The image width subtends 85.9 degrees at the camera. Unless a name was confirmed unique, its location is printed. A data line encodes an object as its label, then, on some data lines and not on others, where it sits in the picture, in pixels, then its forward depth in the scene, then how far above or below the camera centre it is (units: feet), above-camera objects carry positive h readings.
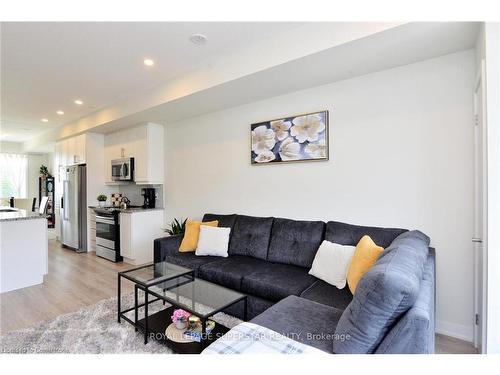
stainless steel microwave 15.65 +0.98
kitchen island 10.63 -2.68
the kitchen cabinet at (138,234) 13.99 -2.62
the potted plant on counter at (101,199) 17.10 -0.84
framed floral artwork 9.50 +1.77
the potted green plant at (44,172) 26.17 +1.36
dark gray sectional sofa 3.90 -2.23
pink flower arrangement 6.61 -3.22
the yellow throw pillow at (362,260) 6.49 -1.83
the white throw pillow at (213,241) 10.25 -2.16
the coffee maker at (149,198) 15.78 -0.72
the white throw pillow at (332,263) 7.34 -2.21
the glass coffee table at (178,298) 6.15 -2.89
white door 5.53 -0.70
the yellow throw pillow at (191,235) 10.75 -2.03
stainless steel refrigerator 16.97 -1.46
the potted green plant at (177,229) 13.11 -2.12
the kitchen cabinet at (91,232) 16.84 -2.89
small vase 6.63 -3.42
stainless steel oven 14.65 -2.78
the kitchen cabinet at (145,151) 14.83 +2.02
